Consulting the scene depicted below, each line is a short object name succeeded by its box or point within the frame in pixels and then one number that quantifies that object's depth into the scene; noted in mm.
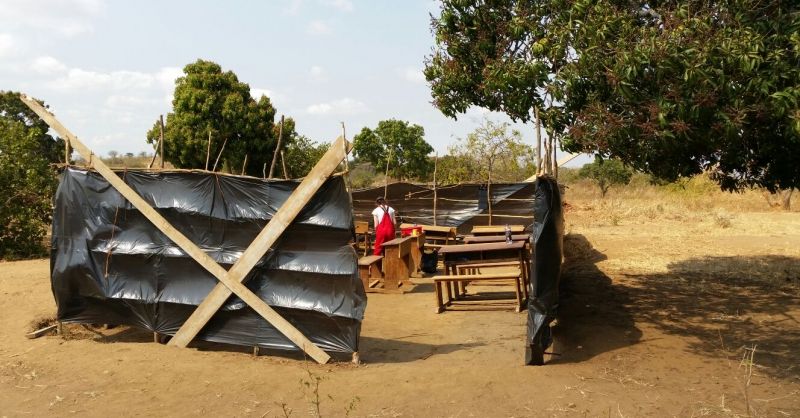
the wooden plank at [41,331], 7664
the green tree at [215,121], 26750
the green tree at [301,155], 27703
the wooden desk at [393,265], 11695
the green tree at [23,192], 15109
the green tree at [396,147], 40812
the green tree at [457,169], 27123
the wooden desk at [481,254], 10039
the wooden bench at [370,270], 11539
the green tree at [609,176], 39053
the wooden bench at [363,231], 15188
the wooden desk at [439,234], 15047
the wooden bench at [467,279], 9289
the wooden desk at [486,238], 12297
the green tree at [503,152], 29602
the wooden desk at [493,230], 13927
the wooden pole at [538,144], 6480
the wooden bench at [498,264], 10222
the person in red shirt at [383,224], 12672
